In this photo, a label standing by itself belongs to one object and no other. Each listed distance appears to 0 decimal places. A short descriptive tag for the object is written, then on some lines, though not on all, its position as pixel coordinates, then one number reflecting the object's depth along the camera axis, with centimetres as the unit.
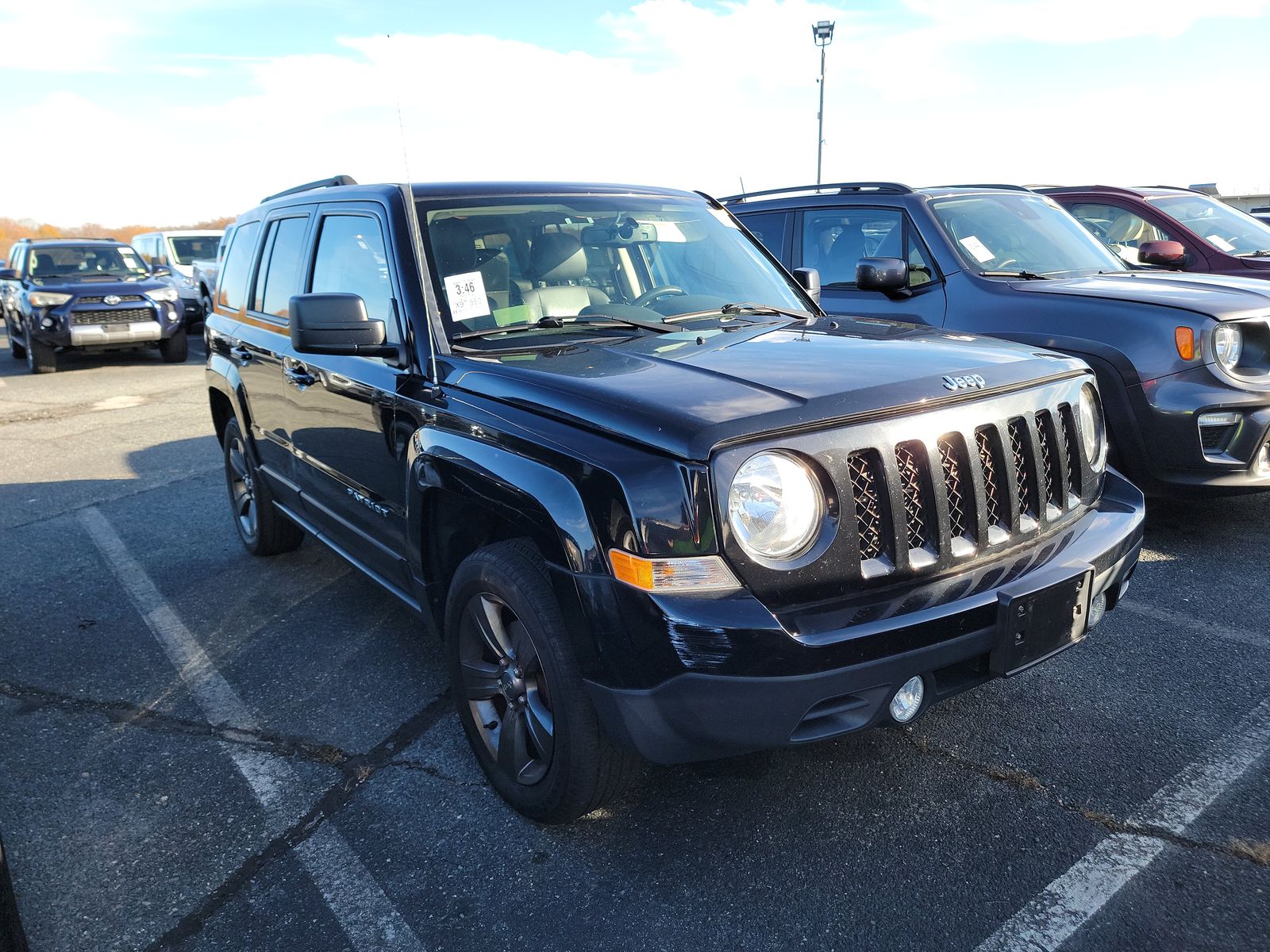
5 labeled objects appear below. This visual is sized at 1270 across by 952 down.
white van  1759
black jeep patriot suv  219
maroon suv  727
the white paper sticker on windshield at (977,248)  561
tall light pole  2602
